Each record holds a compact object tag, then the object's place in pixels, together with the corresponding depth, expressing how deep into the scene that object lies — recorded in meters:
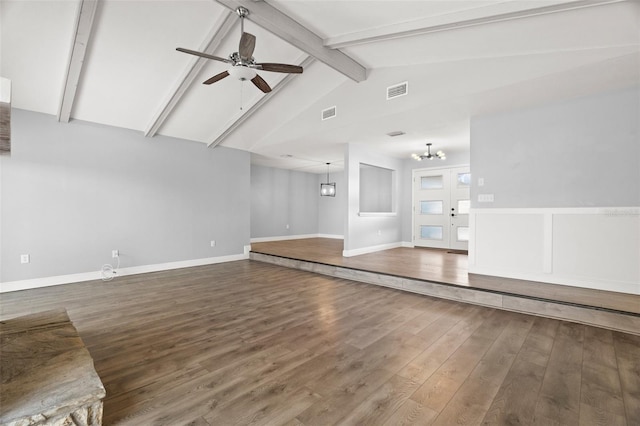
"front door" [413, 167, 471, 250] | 7.79
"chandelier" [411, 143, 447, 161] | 6.81
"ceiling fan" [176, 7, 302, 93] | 2.84
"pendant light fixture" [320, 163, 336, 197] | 10.89
